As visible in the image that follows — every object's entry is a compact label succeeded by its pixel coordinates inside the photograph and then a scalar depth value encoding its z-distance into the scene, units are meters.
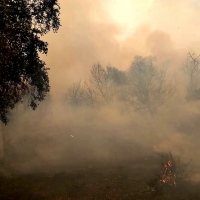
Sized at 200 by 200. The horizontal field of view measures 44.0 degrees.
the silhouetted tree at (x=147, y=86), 29.86
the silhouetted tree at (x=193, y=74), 34.86
